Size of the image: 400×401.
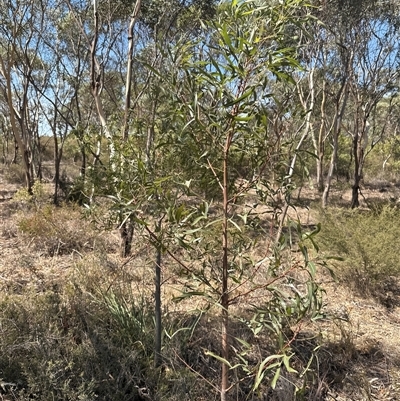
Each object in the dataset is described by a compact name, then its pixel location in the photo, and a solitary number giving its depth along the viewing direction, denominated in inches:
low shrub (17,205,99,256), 229.0
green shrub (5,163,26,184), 558.6
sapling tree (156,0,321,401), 57.2
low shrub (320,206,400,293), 197.9
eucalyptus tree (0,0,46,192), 332.2
